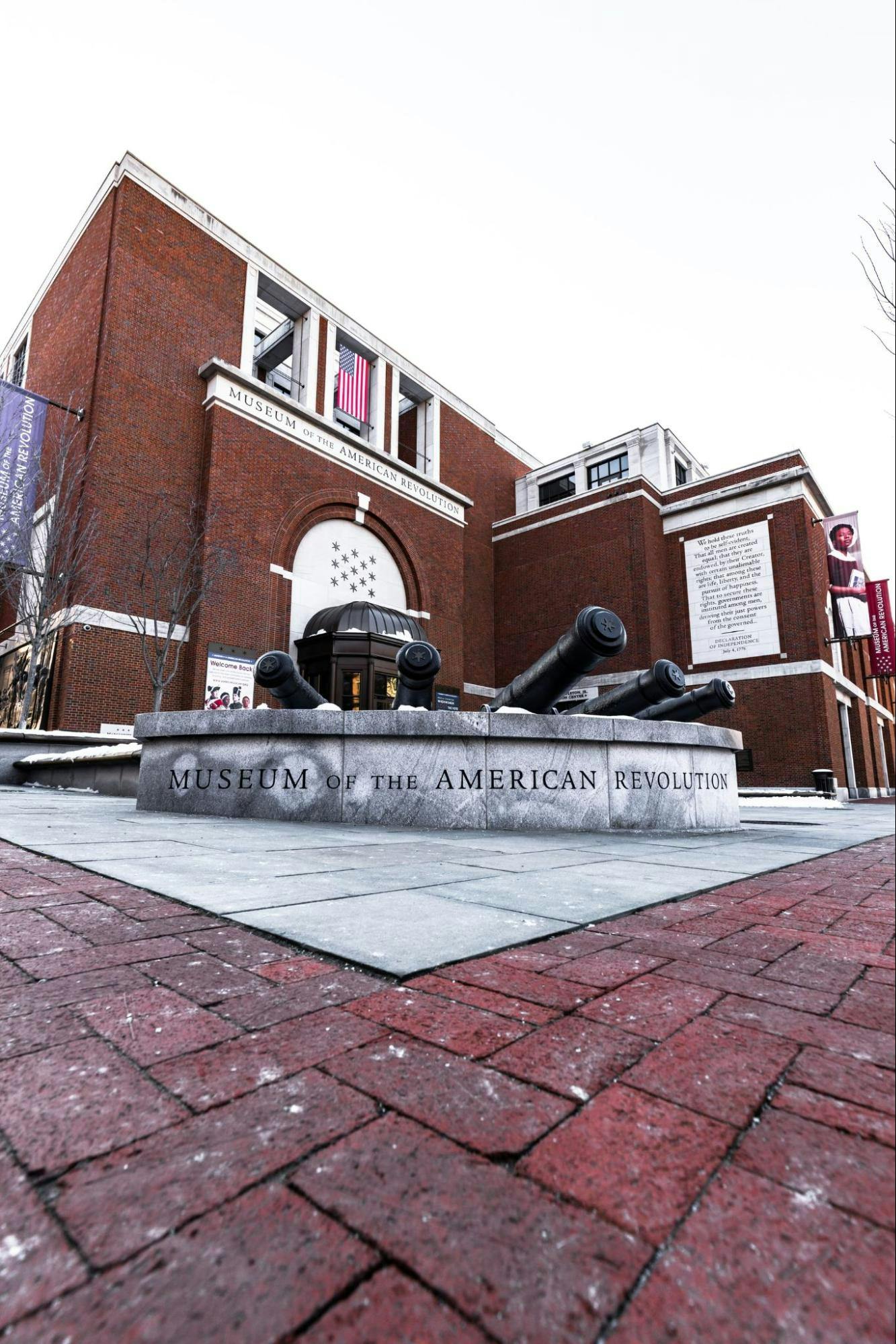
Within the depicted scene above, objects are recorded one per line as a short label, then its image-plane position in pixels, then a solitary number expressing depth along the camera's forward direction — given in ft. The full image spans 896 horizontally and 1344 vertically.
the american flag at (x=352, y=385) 78.84
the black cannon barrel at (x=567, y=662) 20.02
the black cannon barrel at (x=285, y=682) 22.61
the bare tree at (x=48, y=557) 48.42
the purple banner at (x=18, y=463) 50.80
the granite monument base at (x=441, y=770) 19.77
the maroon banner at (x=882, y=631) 88.53
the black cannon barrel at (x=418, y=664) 23.20
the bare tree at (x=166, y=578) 51.88
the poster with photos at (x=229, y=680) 55.93
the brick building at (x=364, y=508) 57.06
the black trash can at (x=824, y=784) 61.41
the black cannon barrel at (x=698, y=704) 25.03
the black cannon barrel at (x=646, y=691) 23.71
